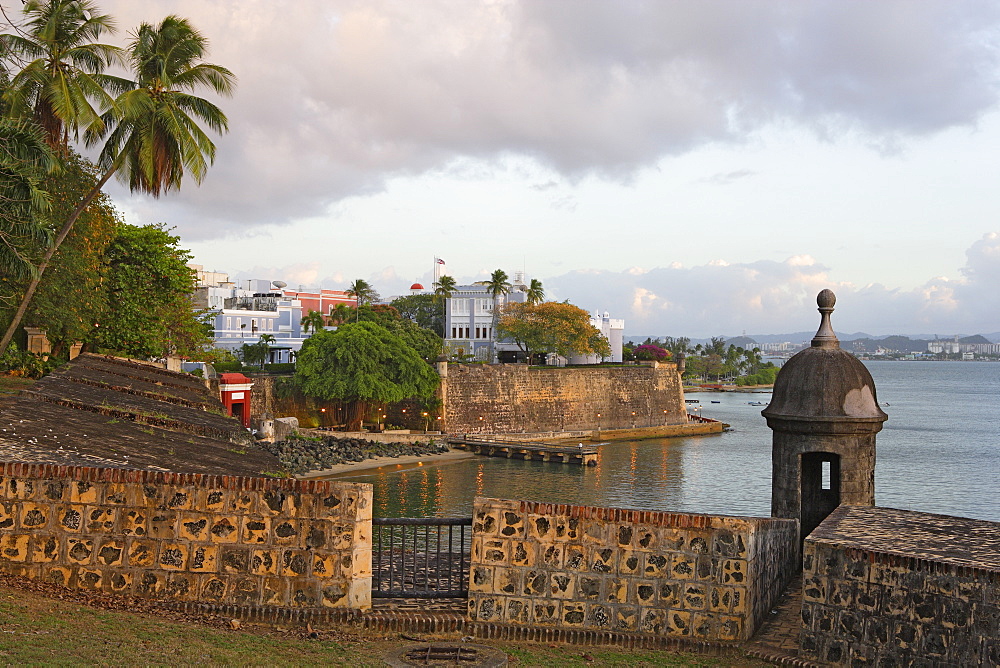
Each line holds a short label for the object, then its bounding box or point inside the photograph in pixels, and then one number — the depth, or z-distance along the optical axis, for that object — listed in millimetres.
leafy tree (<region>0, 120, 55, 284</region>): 14750
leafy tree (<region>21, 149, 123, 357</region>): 20531
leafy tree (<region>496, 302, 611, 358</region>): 66625
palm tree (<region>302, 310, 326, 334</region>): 63947
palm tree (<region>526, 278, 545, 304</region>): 75775
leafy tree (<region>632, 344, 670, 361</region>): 77481
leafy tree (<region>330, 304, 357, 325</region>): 69875
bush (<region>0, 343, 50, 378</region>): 19141
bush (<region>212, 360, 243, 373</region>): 50438
